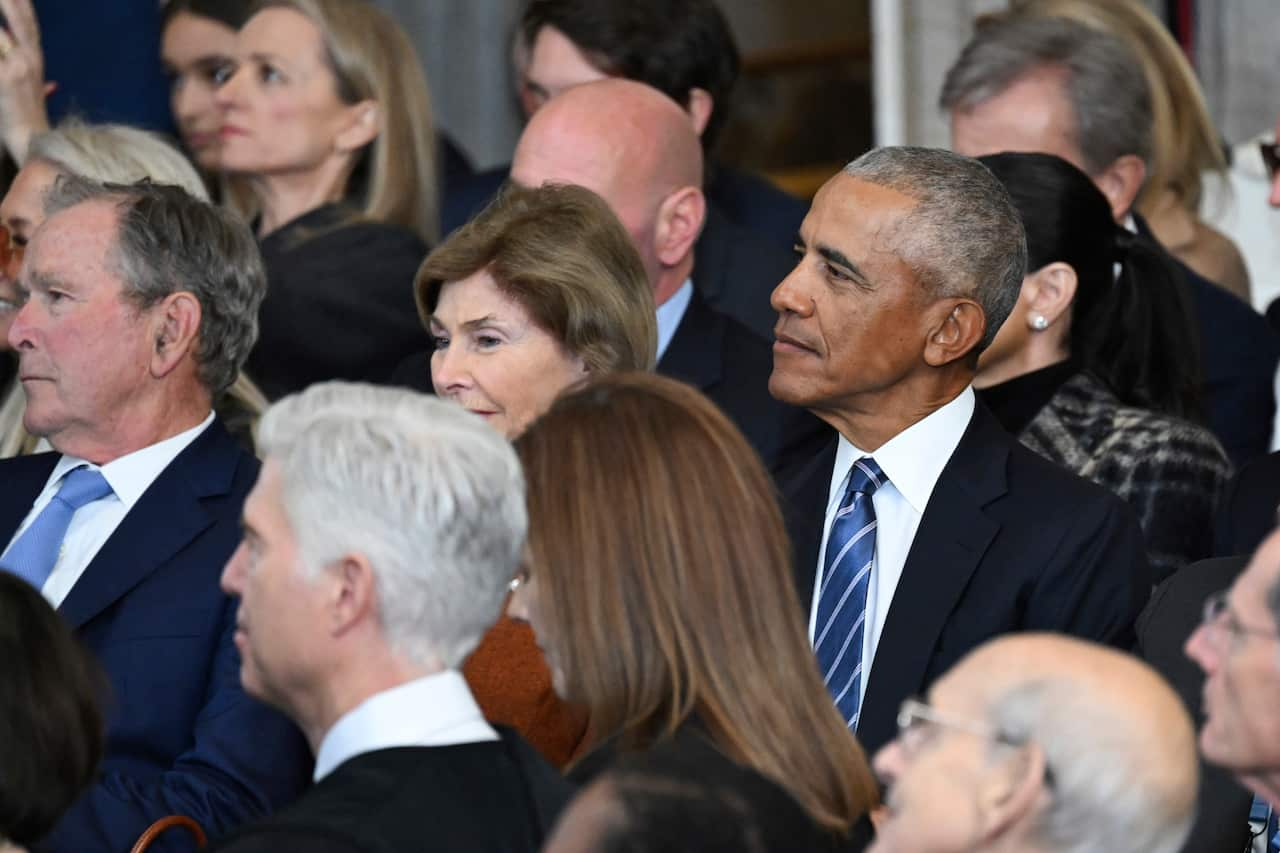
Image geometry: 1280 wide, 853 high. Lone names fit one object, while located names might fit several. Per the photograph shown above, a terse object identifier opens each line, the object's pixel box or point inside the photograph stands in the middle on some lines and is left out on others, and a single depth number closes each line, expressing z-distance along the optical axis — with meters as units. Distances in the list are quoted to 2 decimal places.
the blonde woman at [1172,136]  10.09
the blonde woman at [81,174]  8.37
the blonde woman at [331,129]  9.95
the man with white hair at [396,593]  4.74
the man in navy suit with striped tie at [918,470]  6.61
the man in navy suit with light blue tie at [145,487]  6.56
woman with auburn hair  4.99
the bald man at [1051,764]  3.96
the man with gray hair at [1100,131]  9.55
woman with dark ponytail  7.68
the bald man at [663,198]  8.34
